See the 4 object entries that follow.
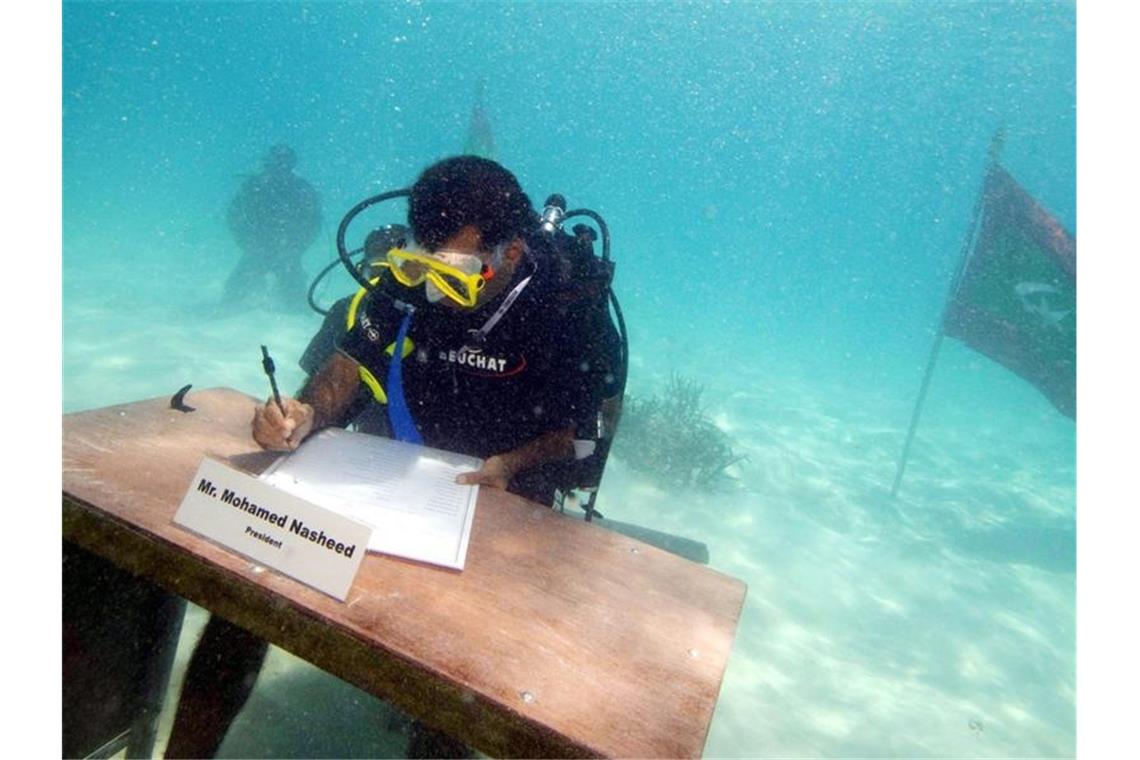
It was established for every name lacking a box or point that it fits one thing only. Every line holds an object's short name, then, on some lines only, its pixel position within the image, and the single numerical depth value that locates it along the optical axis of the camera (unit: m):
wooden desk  1.24
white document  1.71
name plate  1.43
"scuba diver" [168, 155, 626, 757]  2.29
